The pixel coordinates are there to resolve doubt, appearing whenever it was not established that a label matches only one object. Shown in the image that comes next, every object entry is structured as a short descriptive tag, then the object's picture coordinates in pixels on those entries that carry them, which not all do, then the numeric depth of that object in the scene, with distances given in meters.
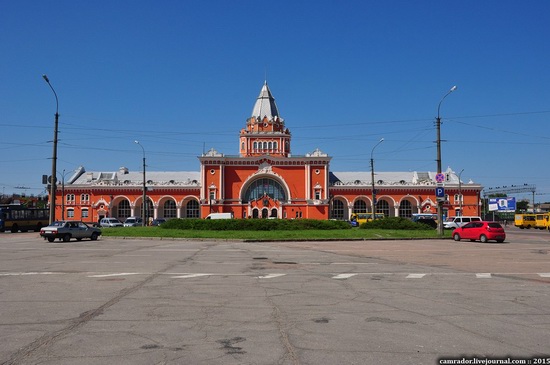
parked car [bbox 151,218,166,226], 65.91
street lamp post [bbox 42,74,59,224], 35.69
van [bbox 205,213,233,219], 64.65
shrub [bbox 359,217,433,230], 41.60
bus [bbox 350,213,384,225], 68.01
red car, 30.81
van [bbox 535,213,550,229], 62.50
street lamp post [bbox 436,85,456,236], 36.02
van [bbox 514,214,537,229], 66.44
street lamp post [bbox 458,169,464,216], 79.14
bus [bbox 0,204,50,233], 51.25
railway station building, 79.56
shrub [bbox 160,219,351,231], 41.00
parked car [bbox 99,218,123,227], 61.72
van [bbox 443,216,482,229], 49.28
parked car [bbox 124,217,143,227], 64.16
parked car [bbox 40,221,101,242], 30.52
